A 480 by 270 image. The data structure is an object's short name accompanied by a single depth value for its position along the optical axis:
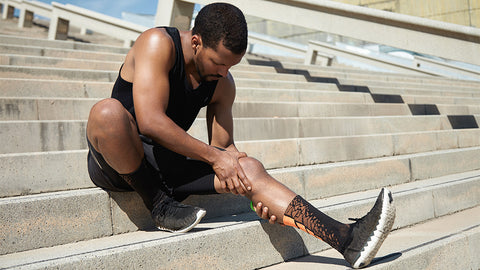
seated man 2.05
